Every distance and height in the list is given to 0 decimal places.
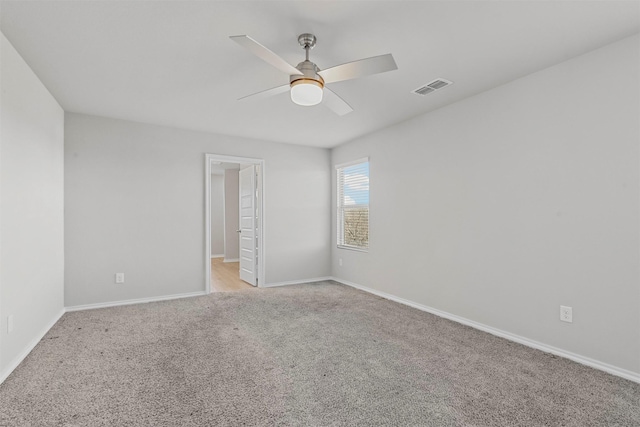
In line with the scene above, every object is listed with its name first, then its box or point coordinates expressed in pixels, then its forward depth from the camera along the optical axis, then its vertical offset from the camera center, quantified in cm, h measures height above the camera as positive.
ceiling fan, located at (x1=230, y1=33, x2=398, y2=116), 197 +96
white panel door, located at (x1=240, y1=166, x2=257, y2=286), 527 -23
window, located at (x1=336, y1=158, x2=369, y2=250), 507 +13
